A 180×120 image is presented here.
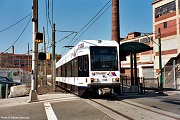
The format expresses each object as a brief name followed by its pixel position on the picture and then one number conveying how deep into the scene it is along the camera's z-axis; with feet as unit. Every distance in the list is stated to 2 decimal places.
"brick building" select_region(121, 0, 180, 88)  166.09
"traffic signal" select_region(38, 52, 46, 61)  50.96
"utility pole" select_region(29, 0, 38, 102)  47.11
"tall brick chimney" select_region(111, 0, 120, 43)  100.40
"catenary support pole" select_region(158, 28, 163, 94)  67.59
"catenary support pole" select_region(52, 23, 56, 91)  73.96
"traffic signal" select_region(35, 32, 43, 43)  48.16
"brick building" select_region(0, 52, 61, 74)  317.89
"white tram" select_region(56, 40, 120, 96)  46.93
